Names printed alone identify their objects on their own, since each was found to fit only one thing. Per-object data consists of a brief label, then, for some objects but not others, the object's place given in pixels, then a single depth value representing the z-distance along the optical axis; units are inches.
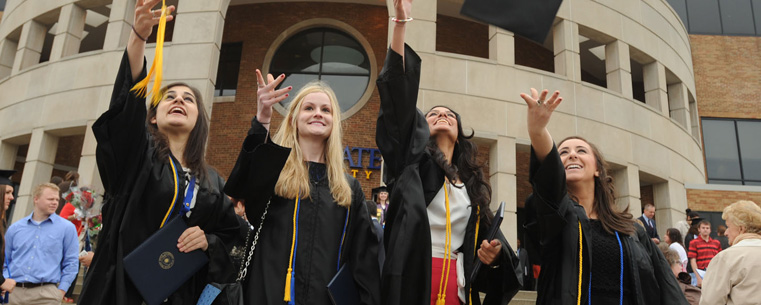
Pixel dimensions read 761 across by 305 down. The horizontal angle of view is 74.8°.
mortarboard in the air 109.0
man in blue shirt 204.4
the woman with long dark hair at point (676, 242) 342.6
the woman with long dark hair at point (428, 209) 98.0
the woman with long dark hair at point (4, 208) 184.7
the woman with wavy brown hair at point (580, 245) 108.0
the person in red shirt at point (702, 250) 357.4
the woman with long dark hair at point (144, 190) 94.0
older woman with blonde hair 165.5
